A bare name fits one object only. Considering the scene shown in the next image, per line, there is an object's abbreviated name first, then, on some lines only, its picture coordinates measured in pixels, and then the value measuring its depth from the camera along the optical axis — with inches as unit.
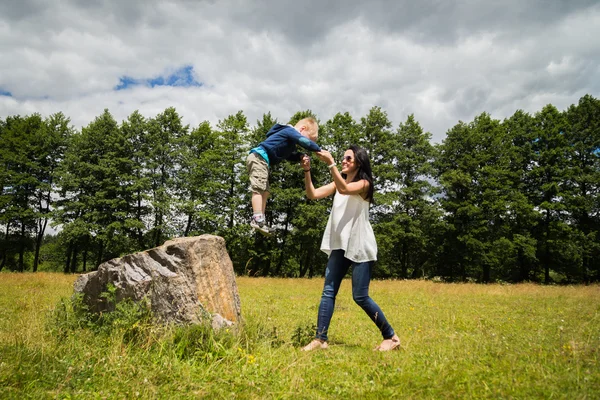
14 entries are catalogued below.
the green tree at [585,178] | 1120.8
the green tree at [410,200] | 1167.0
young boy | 203.5
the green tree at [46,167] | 1204.5
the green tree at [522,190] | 1125.7
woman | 165.2
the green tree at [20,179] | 1151.6
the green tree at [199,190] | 1134.4
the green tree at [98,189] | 1091.3
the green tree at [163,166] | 1148.5
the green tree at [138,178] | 1120.6
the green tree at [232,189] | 1137.4
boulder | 165.3
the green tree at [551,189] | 1137.4
